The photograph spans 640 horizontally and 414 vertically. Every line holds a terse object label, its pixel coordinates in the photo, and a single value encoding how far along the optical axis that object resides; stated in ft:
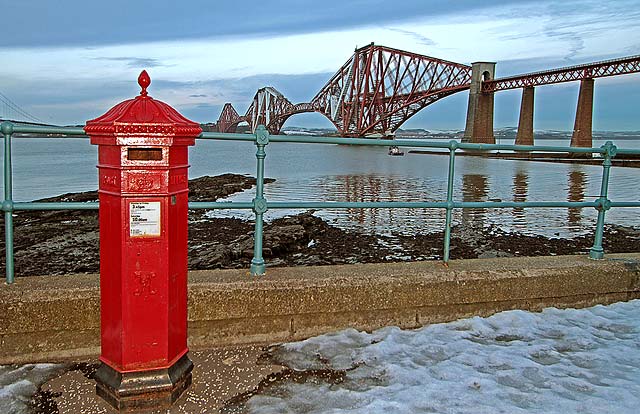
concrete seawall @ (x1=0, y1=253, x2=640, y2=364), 8.52
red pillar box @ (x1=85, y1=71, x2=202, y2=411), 7.02
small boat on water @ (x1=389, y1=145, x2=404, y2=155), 182.93
